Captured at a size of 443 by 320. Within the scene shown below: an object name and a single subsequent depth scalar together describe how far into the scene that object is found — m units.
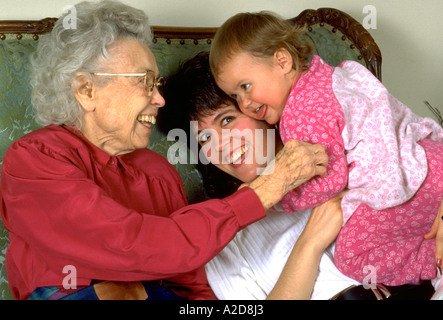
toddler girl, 1.78
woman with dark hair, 1.86
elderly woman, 1.56
